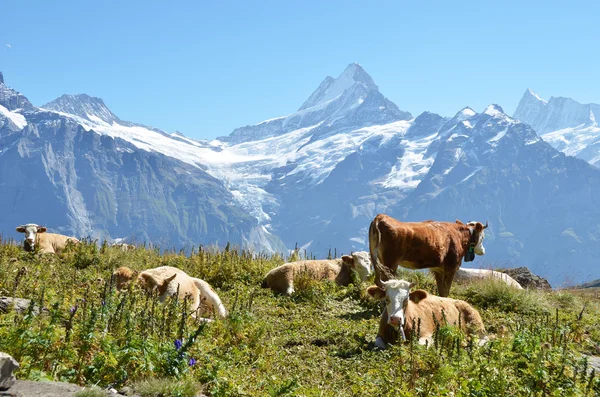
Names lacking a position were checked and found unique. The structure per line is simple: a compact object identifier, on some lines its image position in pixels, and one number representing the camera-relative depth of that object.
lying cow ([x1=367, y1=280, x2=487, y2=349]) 10.60
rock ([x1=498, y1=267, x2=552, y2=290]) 23.78
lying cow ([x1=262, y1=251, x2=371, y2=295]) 16.78
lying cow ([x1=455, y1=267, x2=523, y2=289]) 21.69
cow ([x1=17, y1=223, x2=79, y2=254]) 20.45
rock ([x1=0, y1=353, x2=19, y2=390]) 5.66
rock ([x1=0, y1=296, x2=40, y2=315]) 8.84
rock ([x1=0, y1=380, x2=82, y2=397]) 5.77
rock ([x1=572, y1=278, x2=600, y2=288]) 41.47
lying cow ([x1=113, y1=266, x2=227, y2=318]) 12.37
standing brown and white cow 15.16
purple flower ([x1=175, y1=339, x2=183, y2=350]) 6.96
